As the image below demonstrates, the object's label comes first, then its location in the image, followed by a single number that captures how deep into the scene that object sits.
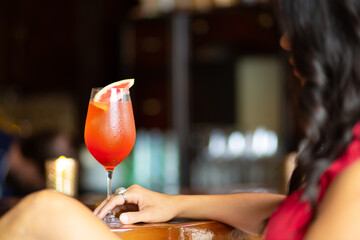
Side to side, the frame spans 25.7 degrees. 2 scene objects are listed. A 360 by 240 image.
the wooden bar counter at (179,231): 1.08
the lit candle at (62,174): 1.81
